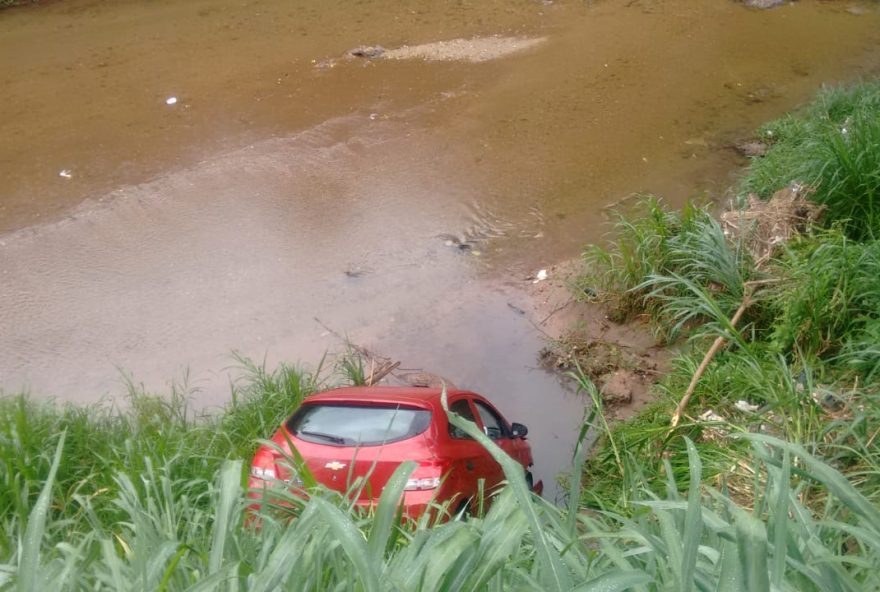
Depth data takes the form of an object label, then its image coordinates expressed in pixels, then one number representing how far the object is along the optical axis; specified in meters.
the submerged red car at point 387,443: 5.12
